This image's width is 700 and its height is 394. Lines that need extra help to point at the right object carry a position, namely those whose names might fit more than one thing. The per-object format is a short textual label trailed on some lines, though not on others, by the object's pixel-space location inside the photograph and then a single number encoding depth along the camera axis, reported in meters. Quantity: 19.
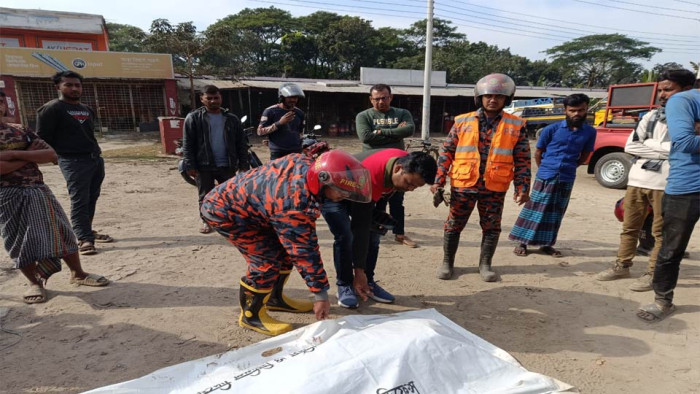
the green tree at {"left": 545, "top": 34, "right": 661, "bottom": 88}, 38.88
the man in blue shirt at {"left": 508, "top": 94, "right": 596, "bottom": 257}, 3.99
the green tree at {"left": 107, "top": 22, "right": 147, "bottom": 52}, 36.34
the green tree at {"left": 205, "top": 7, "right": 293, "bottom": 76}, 29.67
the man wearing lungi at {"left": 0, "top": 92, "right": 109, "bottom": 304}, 2.90
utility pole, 15.70
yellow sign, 14.00
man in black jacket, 4.46
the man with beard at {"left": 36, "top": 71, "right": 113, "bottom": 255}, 3.74
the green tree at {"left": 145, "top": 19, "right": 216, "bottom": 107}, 16.08
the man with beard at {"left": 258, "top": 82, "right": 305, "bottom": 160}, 4.68
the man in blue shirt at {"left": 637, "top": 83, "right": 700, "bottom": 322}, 2.67
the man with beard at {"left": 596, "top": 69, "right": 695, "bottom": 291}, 3.10
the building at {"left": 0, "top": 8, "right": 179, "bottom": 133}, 14.13
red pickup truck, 7.96
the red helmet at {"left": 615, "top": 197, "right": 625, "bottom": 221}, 4.29
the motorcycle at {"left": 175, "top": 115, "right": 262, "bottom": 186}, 5.24
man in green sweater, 4.25
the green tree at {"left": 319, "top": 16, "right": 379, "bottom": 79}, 31.95
